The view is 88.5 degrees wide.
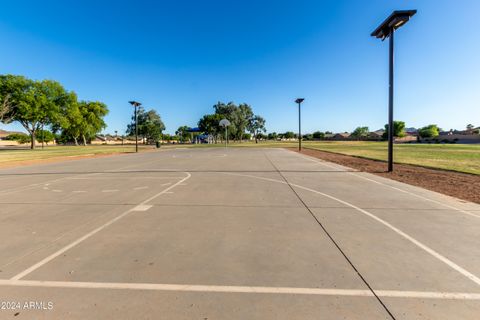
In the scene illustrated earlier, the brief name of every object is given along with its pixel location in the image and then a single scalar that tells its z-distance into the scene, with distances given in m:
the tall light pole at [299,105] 34.24
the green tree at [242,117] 96.56
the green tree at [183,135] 138.51
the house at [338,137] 151.93
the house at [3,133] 114.25
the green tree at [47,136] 94.00
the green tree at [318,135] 165.85
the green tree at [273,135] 194.88
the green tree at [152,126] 95.62
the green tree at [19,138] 98.69
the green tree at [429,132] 120.38
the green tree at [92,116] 73.86
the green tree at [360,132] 159.44
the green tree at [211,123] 89.12
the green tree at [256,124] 116.12
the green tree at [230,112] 93.12
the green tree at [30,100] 44.38
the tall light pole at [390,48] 13.04
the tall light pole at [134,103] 34.25
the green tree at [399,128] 130.60
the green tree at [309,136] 181.77
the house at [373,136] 135.52
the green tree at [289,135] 193.38
